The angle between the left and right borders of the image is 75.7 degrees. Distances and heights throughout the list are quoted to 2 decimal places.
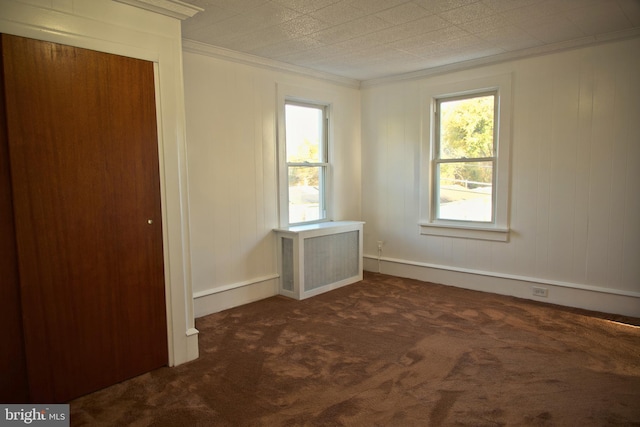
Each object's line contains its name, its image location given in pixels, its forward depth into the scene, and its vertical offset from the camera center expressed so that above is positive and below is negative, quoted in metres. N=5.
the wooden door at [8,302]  2.17 -0.65
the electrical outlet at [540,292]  4.05 -1.16
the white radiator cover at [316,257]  4.28 -0.88
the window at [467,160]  4.26 +0.17
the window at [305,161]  4.61 +0.18
